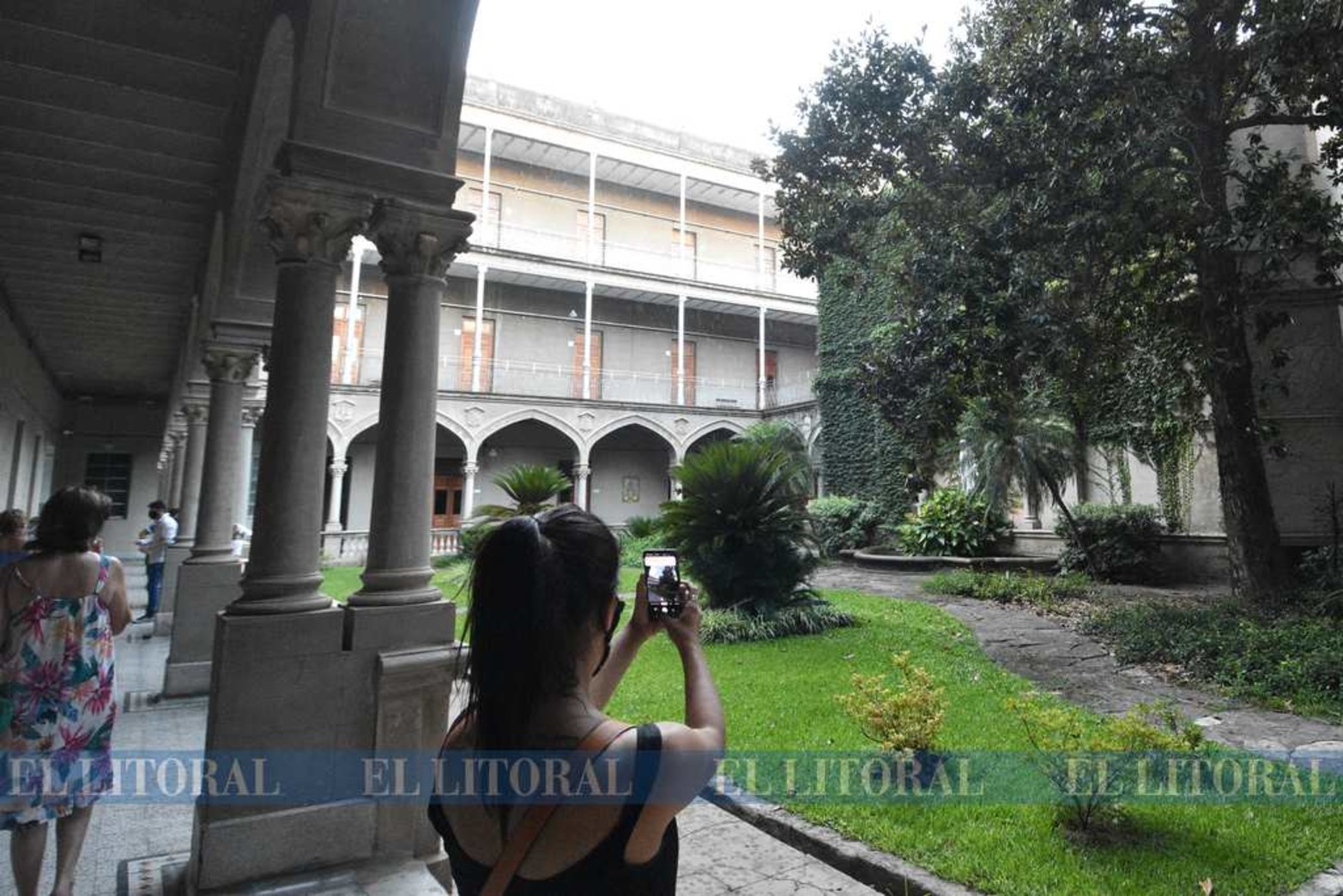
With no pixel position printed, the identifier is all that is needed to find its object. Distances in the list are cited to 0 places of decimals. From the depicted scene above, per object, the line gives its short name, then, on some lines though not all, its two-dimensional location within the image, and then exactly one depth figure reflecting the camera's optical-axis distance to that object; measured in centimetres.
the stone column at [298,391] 309
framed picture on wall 2473
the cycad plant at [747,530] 824
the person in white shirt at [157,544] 895
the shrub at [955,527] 1429
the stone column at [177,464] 1268
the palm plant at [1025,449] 1268
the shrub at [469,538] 1507
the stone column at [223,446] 620
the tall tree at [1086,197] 670
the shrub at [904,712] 366
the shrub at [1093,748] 313
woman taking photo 100
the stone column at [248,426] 952
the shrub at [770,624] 786
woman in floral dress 244
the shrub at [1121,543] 1180
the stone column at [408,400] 324
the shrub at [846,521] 1778
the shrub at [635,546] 1598
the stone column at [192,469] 888
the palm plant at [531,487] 1291
